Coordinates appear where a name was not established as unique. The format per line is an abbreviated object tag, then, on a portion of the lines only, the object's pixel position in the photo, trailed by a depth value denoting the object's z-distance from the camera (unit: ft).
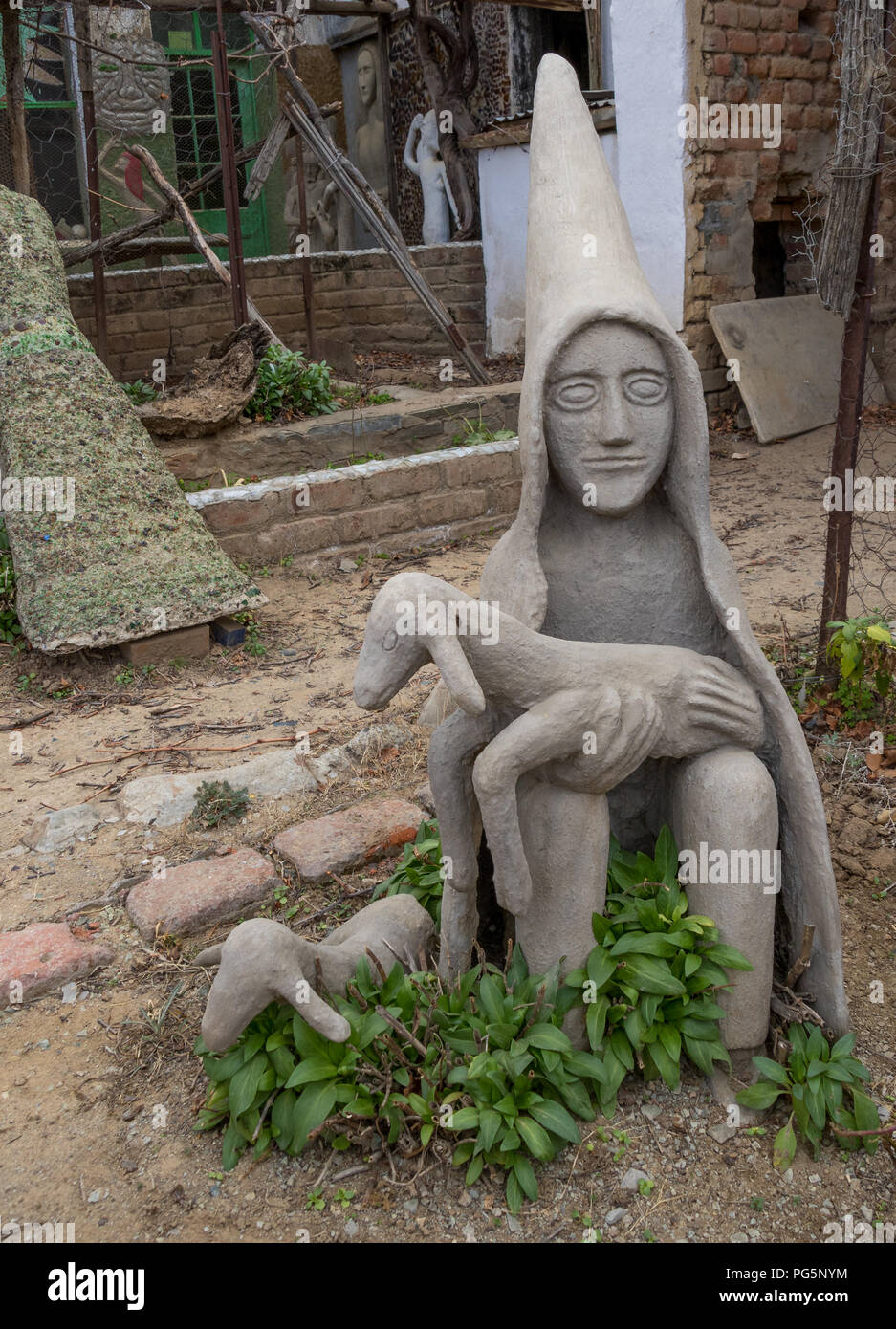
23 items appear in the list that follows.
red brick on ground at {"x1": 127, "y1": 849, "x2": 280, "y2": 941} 10.22
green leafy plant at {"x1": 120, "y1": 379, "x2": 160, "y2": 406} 24.16
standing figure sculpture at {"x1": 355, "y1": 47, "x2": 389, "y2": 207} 47.60
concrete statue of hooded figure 7.56
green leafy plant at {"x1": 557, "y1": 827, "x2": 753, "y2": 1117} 7.60
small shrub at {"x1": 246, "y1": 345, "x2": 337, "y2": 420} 23.53
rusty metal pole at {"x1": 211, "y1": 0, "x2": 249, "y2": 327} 21.77
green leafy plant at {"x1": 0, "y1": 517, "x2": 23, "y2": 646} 17.10
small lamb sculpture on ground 7.30
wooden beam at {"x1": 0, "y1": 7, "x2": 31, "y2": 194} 22.44
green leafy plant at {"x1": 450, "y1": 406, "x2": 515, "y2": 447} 24.47
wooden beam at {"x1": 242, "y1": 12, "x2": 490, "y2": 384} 25.52
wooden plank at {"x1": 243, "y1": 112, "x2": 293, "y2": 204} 25.30
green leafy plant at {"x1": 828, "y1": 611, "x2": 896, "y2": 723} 11.66
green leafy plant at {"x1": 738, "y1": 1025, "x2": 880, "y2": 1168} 7.48
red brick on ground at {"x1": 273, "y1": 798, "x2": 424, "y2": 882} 10.99
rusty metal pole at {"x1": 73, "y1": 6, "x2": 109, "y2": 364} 22.97
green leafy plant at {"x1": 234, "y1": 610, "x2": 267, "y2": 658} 17.22
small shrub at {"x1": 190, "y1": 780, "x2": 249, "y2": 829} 12.12
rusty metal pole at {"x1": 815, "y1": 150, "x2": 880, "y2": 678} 12.42
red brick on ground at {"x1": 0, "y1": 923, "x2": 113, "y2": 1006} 9.44
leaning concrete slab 27.07
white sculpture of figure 43.24
